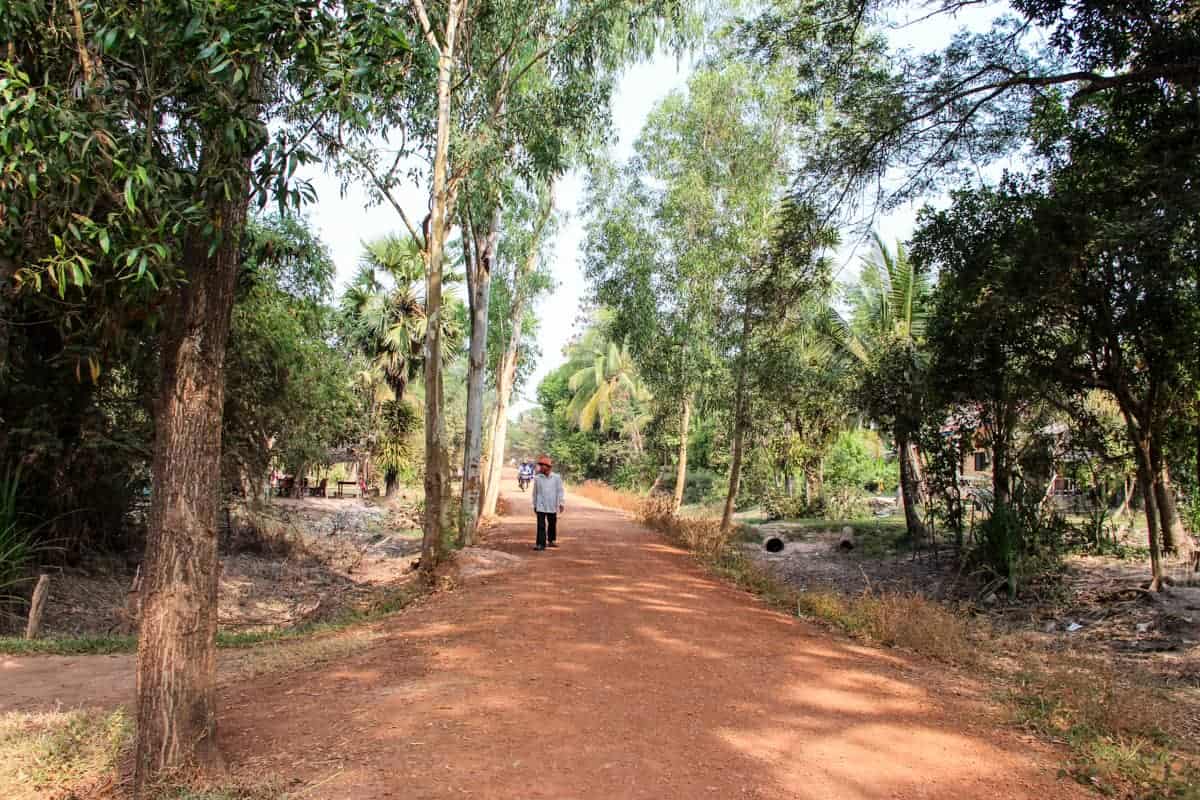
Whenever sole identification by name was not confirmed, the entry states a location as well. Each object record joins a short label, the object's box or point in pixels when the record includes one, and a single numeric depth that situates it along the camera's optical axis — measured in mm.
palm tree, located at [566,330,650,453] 44781
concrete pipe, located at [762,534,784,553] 19359
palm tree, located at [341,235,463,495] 26188
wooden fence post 9000
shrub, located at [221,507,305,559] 16953
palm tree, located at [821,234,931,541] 15312
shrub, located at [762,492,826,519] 24641
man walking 14704
